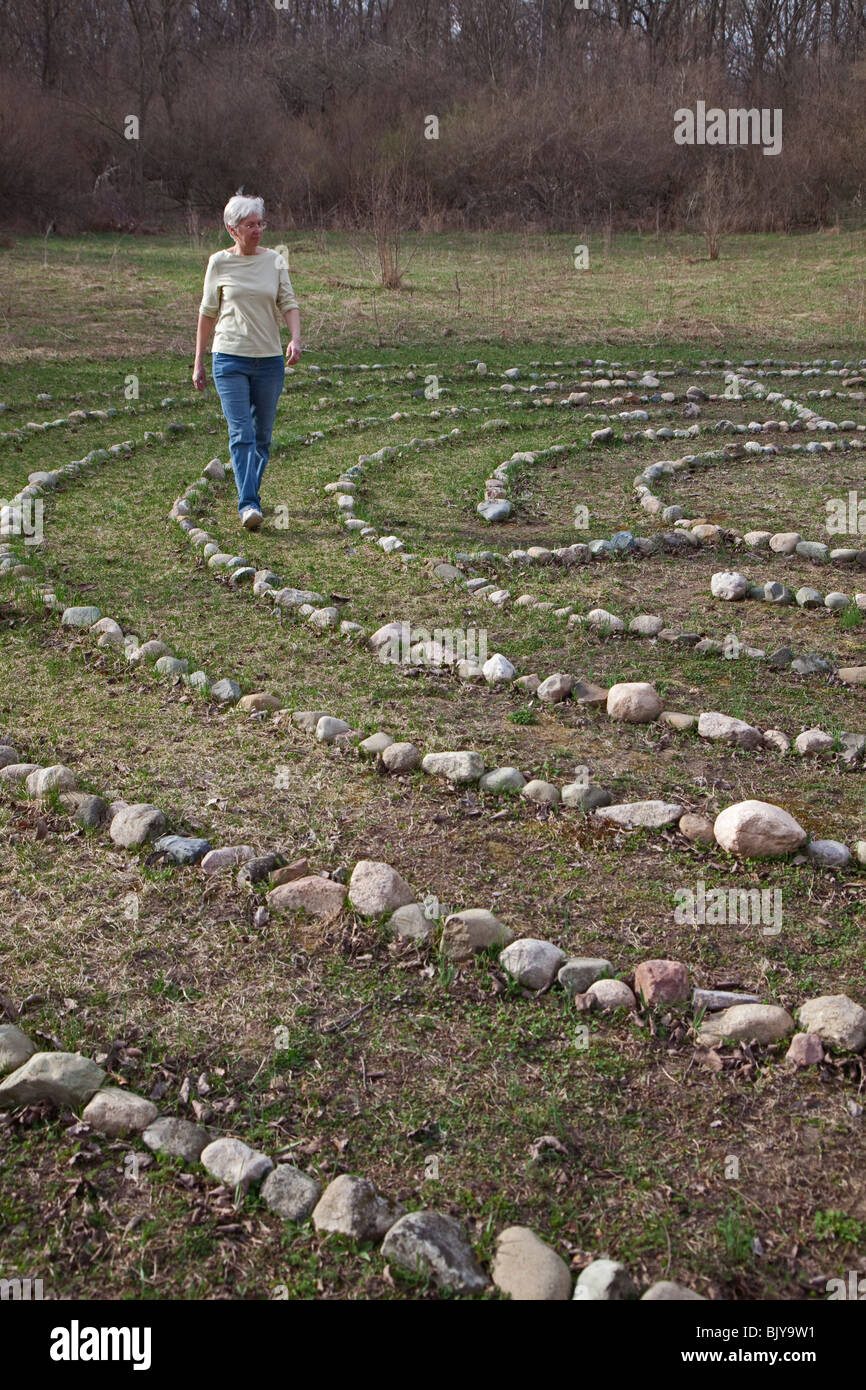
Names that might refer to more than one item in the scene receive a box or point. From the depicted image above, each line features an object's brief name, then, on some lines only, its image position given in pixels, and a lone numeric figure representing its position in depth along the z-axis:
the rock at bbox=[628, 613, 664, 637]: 6.33
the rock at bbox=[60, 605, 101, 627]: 6.31
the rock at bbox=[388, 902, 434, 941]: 3.81
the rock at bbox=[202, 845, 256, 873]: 4.13
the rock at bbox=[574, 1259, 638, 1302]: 2.55
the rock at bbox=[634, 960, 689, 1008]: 3.50
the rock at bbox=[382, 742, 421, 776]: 4.87
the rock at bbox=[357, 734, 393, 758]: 4.96
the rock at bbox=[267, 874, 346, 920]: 3.93
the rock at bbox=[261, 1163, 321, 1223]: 2.79
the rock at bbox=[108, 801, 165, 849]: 4.29
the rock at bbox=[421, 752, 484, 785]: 4.79
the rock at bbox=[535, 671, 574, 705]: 5.57
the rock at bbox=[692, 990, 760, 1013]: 3.47
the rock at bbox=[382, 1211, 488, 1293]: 2.60
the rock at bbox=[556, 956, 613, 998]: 3.56
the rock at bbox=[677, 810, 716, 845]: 4.38
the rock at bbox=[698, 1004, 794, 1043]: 3.36
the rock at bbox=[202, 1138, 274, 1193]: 2.86
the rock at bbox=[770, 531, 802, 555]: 7.70
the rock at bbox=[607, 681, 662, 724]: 5.37
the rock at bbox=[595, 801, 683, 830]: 4.47
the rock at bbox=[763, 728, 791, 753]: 5.09
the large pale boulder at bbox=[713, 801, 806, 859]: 4.26
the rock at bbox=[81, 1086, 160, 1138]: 3.03
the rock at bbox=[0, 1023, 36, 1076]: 3.19
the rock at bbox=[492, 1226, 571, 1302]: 2.57
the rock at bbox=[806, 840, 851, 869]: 4.21
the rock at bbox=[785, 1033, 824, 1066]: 3.26
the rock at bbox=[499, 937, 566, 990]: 3.59
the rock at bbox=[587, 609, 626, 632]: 6.35
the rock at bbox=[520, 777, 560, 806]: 4.64
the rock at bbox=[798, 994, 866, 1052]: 3.29
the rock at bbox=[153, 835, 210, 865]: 4.18
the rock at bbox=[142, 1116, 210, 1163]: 2.96
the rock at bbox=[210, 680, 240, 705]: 5.47
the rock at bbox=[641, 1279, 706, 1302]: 2.52
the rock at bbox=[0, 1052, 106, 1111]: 3.08
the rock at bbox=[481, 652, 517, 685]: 5.72
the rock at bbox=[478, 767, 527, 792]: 4.70
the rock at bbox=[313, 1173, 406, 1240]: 2.73
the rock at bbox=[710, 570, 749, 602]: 6.90
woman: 7.55
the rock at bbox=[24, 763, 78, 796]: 4.57
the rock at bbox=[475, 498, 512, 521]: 8.26
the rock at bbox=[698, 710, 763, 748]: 5.12
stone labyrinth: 3.07
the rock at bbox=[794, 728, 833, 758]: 5.05
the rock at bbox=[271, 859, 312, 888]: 4.07
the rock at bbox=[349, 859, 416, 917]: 3.91
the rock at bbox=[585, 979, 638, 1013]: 3.49
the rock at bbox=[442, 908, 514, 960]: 3.71
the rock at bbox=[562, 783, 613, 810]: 4.60
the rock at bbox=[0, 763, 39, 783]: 4.68
